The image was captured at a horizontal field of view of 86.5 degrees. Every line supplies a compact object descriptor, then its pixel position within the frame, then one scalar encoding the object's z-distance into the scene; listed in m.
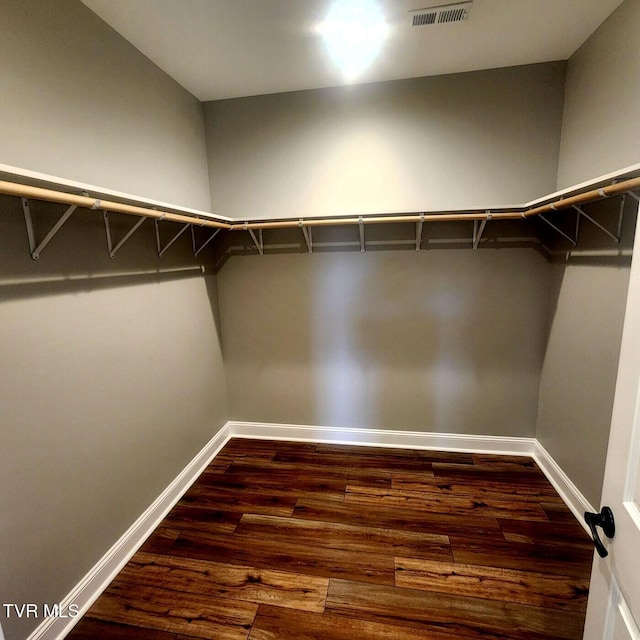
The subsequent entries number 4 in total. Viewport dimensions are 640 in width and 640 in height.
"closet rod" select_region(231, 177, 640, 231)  1.61
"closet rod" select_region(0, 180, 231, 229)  0.97
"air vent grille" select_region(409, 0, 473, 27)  1.50
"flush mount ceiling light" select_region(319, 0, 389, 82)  1.51
